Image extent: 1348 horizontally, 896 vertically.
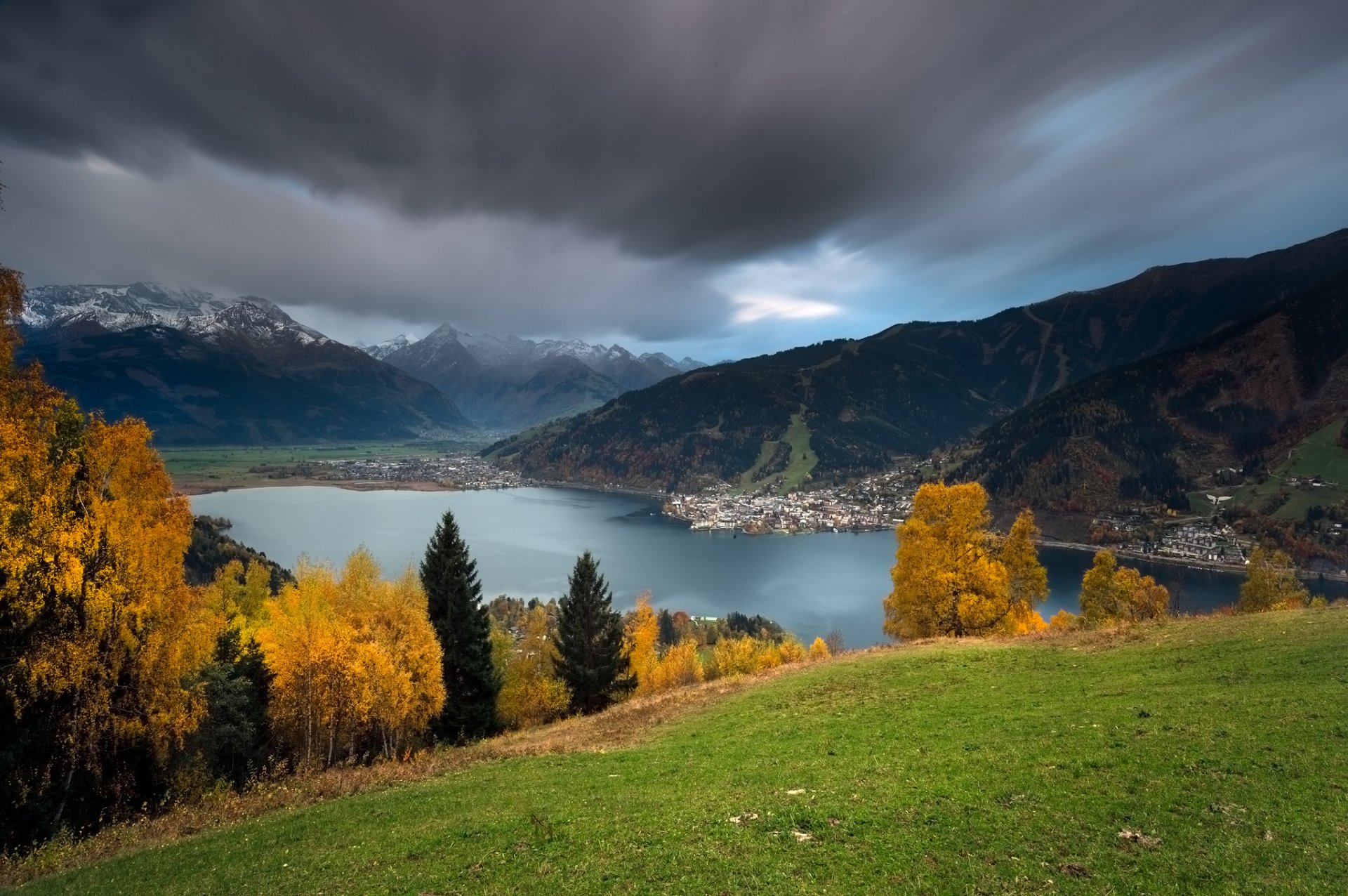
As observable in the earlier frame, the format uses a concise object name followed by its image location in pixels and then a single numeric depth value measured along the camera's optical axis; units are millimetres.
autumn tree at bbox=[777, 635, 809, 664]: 57969
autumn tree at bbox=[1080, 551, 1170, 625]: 59438
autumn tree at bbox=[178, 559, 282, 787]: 26906
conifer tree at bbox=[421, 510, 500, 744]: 34750
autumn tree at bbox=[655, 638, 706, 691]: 50094
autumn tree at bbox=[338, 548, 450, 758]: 28453
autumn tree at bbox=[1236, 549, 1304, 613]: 53906
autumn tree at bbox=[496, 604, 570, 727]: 39469
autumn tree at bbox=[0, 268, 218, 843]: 17734
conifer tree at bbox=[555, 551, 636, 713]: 39469
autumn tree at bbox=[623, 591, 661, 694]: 50688
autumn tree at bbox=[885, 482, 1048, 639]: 36875
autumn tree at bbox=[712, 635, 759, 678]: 53938
